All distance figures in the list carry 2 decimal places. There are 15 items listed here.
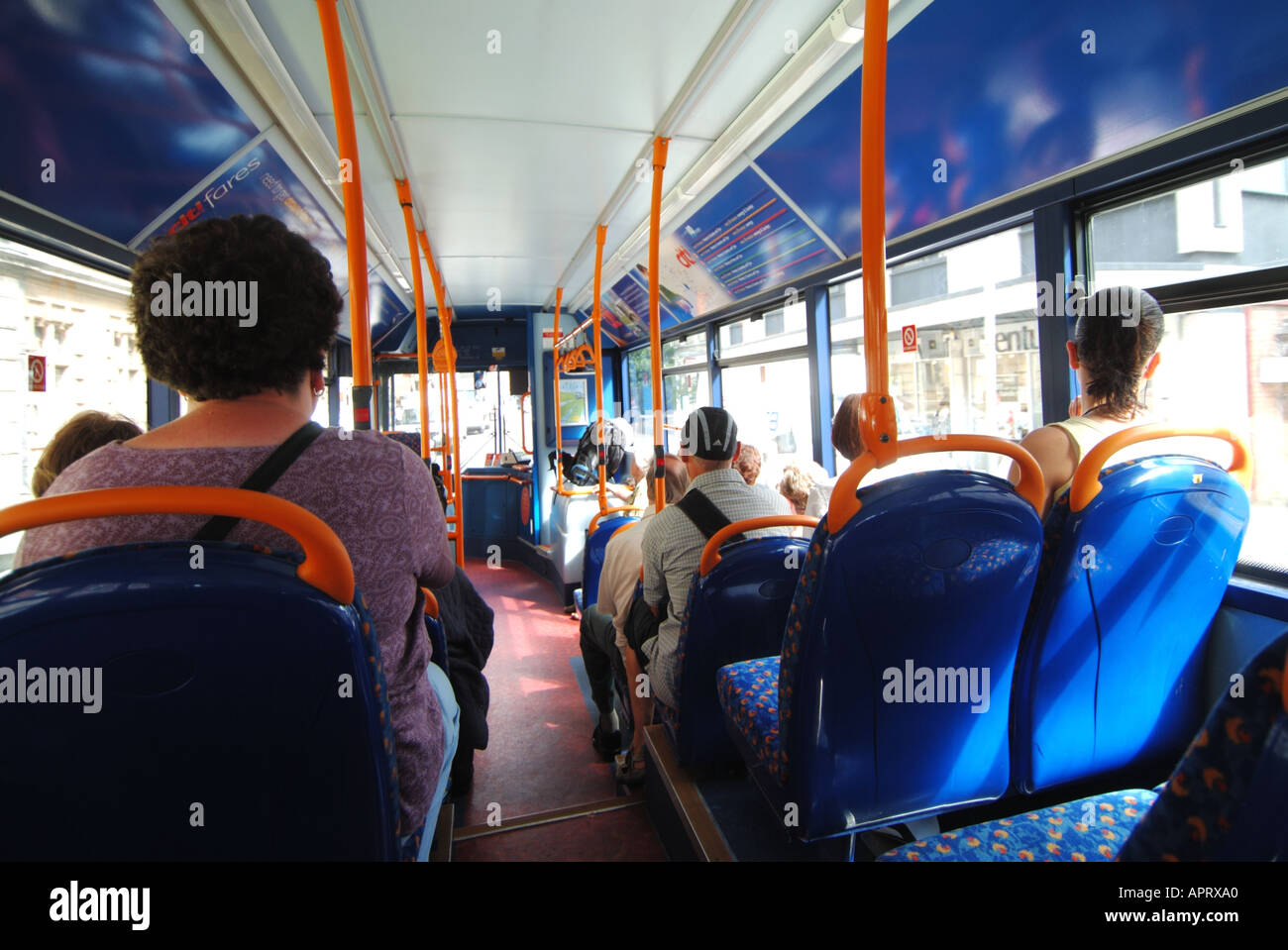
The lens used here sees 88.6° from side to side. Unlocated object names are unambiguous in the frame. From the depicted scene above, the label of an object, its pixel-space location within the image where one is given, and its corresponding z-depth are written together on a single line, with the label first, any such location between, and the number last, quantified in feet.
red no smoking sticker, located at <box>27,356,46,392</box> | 8.68
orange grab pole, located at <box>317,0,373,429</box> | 5.84
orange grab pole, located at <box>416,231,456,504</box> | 12.98
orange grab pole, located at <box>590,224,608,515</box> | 13.52
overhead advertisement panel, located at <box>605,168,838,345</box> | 12.53
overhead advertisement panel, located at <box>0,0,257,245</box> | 6.00
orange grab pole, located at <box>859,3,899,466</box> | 4.32
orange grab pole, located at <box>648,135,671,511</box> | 9.70
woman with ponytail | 5.71
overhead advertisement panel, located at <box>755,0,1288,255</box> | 5.80
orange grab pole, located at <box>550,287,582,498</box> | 19.49
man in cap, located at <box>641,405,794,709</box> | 7.06
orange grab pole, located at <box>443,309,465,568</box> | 11.08
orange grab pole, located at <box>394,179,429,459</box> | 10.62
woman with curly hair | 3.13
